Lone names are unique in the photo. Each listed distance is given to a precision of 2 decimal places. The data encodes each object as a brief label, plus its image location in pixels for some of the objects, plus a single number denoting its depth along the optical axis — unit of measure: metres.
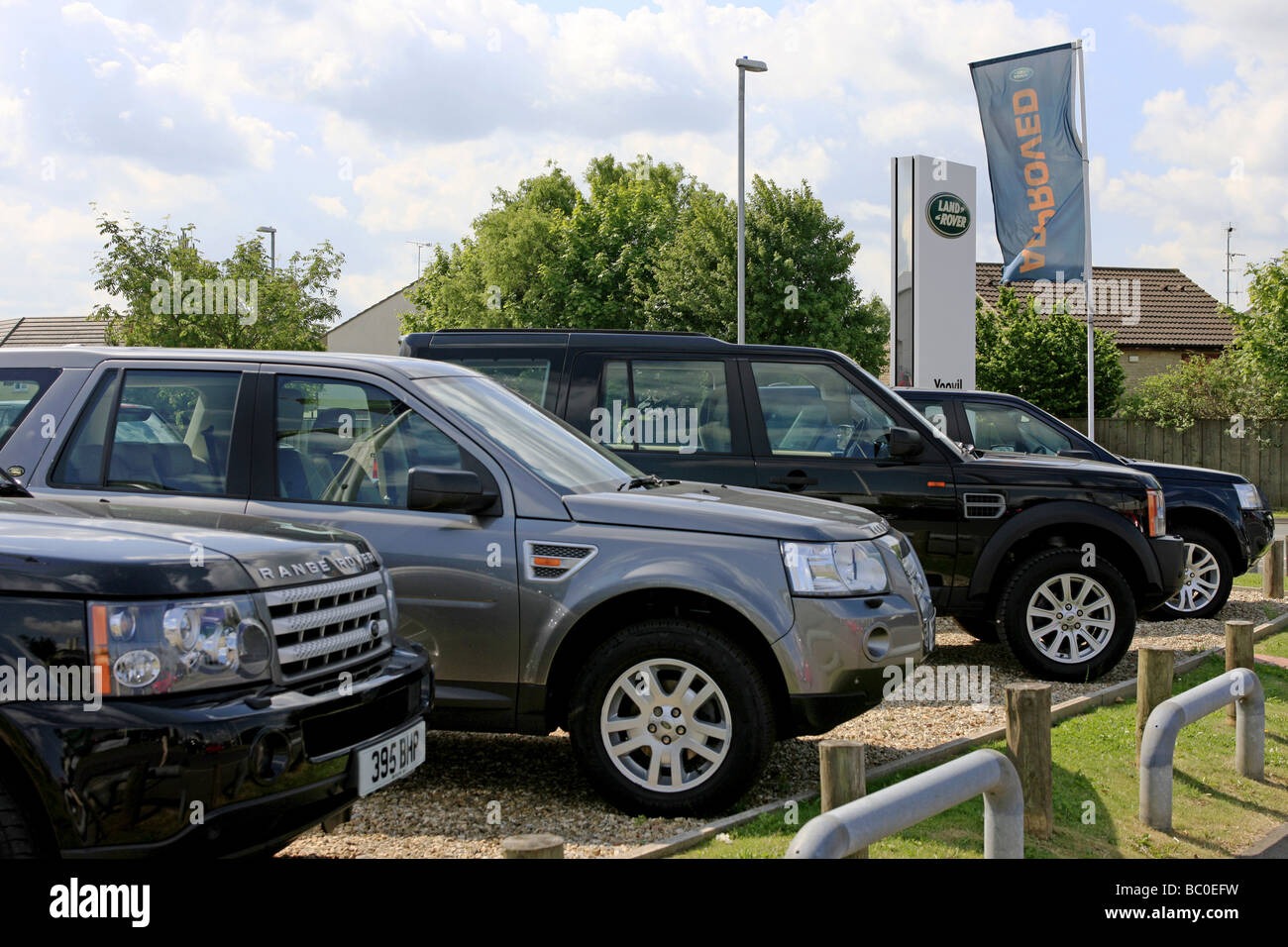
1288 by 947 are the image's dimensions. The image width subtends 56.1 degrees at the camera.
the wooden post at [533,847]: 2.76
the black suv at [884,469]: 7.87
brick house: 45.84
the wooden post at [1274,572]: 12.68
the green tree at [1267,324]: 29.75
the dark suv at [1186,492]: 10.86
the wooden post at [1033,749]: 5.08
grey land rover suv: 5.06
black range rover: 3.01
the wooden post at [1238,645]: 7.13
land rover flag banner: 19.61
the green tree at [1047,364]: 31.80
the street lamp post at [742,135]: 28.45
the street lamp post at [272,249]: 29.31
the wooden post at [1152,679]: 6.40
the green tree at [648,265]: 37.75
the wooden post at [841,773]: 3.90
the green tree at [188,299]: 25.44
